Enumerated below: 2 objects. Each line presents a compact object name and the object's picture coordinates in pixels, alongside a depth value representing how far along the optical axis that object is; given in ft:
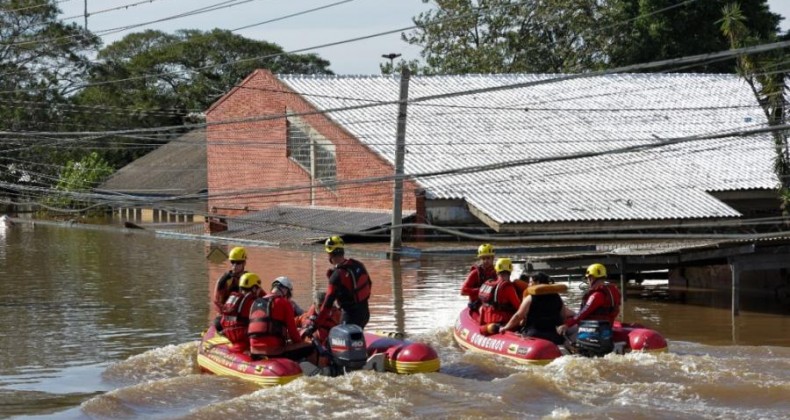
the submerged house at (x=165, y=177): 185.16
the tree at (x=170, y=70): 209.05
